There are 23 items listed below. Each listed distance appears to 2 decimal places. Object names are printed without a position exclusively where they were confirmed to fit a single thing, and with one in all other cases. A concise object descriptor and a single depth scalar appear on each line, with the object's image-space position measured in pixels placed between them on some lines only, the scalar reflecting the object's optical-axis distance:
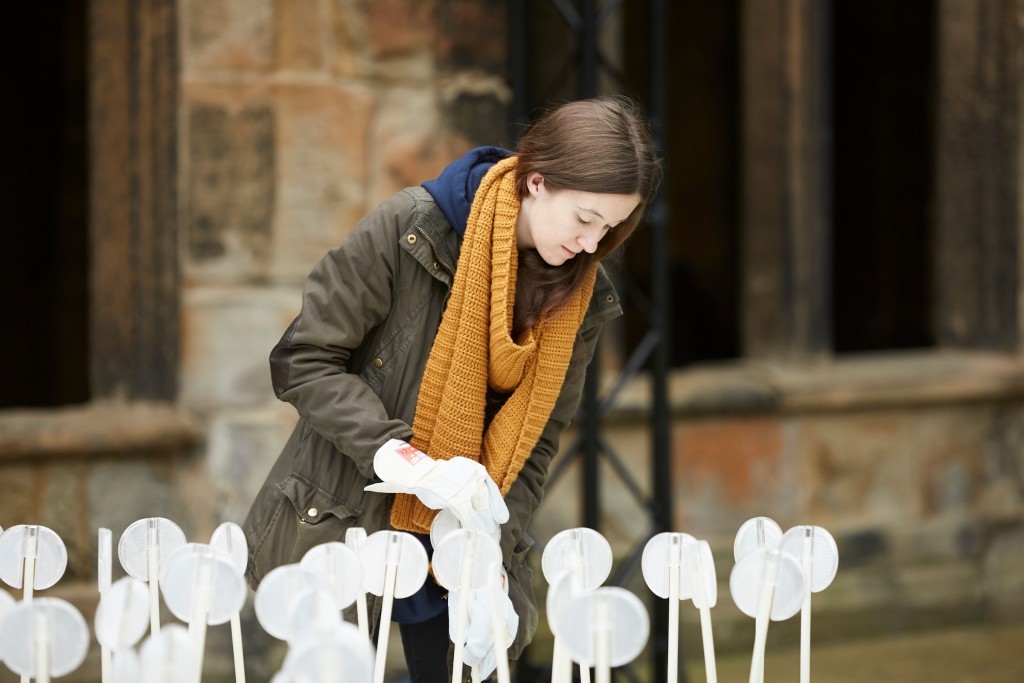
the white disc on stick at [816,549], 5.61
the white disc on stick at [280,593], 5.30
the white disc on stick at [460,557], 5.50
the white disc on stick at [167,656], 5.15
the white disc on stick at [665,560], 5.59
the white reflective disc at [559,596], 5.28
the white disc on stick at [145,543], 5.59
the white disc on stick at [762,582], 5.45
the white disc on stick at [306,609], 5.25
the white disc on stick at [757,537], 5.65
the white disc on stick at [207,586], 5.33
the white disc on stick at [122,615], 5.27
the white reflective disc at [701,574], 5.56
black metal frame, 8.42
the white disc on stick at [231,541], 5.57
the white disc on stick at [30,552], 5.61
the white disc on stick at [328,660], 5.10
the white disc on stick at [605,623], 5.21
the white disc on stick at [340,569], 5.44
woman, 5.84
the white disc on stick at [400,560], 5.56
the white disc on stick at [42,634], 5.21
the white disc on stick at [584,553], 5.61
